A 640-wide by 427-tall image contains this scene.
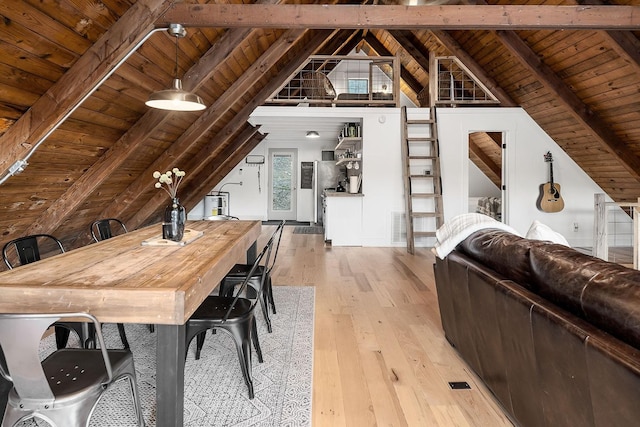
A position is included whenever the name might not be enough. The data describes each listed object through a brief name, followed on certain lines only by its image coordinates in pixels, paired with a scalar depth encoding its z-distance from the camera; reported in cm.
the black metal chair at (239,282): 276
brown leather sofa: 108
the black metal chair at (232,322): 190
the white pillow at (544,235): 196
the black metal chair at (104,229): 309
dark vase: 235
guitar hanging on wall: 640
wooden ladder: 620
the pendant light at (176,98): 235
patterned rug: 179
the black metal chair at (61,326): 196
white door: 1045
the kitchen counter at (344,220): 650
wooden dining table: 134
